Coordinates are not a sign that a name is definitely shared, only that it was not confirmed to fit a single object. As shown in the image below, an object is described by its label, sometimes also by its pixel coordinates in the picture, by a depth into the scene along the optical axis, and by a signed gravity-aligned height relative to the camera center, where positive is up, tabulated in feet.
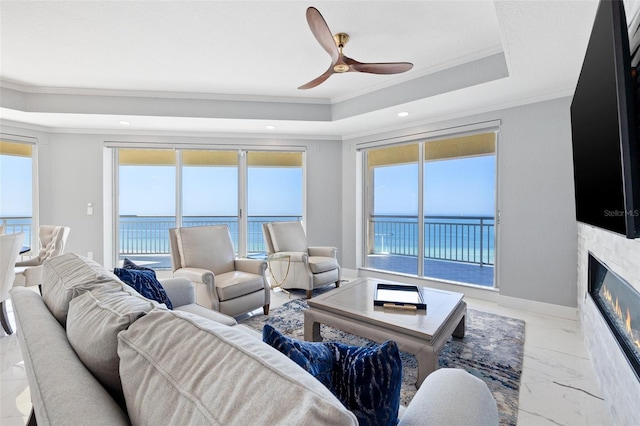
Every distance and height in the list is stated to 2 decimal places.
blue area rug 5.99 -3.54
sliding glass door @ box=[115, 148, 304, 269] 15.79 +1.47
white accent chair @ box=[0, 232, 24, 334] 7.88 -1.36
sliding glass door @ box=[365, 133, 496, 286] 13.69 +0.27
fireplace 4.38 -1.76
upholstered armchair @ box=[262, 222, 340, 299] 12.13 -2.06
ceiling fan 6.36 +3.86
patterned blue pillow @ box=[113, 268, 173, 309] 5.41 -1.32
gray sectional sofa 1.55 -1.04
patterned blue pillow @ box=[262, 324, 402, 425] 2.23 -1.27
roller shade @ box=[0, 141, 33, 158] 13.74 +2.99
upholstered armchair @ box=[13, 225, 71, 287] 9.60 -1.40
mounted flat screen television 3.10 +1.06
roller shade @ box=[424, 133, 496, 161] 12.84 +2.96
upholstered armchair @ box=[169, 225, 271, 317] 8.72 -1.90
